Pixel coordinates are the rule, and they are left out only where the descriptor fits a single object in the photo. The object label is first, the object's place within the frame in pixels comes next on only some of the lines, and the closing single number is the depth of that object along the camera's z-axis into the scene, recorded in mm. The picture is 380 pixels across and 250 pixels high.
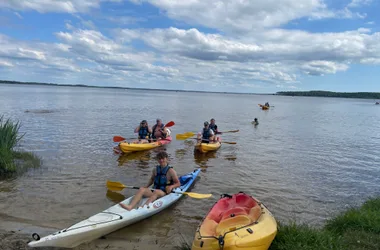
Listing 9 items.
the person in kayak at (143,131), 14597
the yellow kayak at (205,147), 13922
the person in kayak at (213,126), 16734
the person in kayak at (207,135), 14992
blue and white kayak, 4871
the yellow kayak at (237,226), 4547
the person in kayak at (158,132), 15609
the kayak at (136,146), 12959
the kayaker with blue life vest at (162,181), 7137
